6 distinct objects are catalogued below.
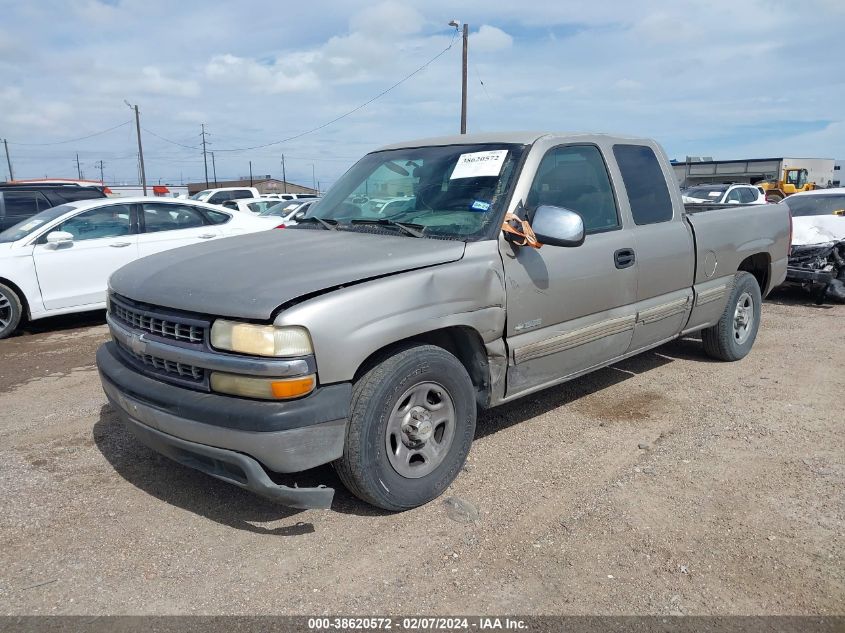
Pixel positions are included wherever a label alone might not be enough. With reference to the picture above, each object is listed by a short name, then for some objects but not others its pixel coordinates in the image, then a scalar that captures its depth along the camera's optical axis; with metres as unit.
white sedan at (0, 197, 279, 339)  7.49
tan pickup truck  2.82
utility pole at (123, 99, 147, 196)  51.28
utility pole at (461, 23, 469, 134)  24.09
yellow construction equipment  27.18
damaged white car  8.57
